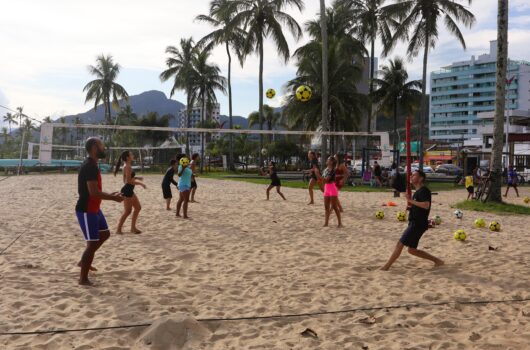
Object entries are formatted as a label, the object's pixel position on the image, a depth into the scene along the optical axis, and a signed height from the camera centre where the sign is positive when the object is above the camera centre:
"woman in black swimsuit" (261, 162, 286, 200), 13.20 -0.36
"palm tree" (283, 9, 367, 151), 27.25 +4.96
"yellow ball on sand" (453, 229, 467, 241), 7.25 -1.12
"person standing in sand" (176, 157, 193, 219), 9.36 -0.42
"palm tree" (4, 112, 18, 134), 75.19 +7.39
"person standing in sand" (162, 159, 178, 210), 10.45 -0.40
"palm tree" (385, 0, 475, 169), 24.86 +8.32
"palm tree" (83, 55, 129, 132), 43.16 +7.64
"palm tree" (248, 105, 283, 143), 55.80 +6.37
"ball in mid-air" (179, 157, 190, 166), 9.67 +0.04
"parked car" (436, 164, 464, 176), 36.44 -0.18
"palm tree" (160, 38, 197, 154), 39.88 +8.47
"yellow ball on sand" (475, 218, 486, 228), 8.68 -1.08
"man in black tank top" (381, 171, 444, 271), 5.14 -0.59
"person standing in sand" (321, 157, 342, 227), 8.26 -0.39
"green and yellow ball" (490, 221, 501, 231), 8.30 -1.09
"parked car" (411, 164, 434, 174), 36.54 -0.27
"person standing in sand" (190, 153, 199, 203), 10.97 +0.04
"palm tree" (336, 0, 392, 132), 28.89 +9.55
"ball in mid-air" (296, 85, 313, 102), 16.07 +2.62
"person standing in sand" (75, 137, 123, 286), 4.50 -0.38
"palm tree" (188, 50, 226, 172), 40.19 +7.61
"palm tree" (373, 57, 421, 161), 34.03 +5.94
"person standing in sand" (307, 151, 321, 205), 10.42 -0.09
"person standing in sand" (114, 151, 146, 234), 7.43 -0.41
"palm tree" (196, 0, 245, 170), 28.08 +9.40
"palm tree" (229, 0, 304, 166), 27.38 +8.89
